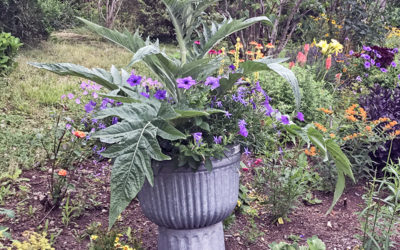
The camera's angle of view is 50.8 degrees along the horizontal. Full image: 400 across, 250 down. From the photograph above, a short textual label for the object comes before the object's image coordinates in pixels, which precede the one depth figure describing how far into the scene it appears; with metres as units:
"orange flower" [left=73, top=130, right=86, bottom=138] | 2.46
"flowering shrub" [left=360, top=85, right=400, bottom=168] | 3.29
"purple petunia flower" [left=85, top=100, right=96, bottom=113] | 2.19
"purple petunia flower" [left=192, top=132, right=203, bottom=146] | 1.84
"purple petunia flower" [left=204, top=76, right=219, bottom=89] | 1.96
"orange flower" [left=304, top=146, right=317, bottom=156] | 2.83
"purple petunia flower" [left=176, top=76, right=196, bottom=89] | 1.87
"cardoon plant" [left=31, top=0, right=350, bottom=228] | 1.69
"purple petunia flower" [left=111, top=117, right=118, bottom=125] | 2.03
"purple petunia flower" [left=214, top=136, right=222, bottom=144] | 1.92
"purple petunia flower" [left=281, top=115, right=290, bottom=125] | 2.13
